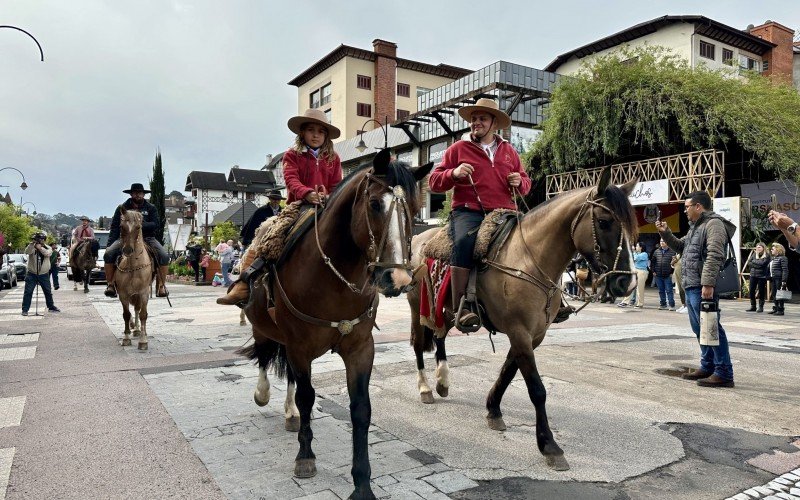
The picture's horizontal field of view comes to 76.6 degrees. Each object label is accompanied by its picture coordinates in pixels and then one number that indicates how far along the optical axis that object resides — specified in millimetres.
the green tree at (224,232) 43312
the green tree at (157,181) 62188
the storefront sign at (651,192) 18514
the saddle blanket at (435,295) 5117
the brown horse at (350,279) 2846
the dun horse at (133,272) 8359
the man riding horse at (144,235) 8836
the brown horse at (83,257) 16606
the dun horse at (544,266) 3781
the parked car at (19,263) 29094
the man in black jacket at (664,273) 15185
